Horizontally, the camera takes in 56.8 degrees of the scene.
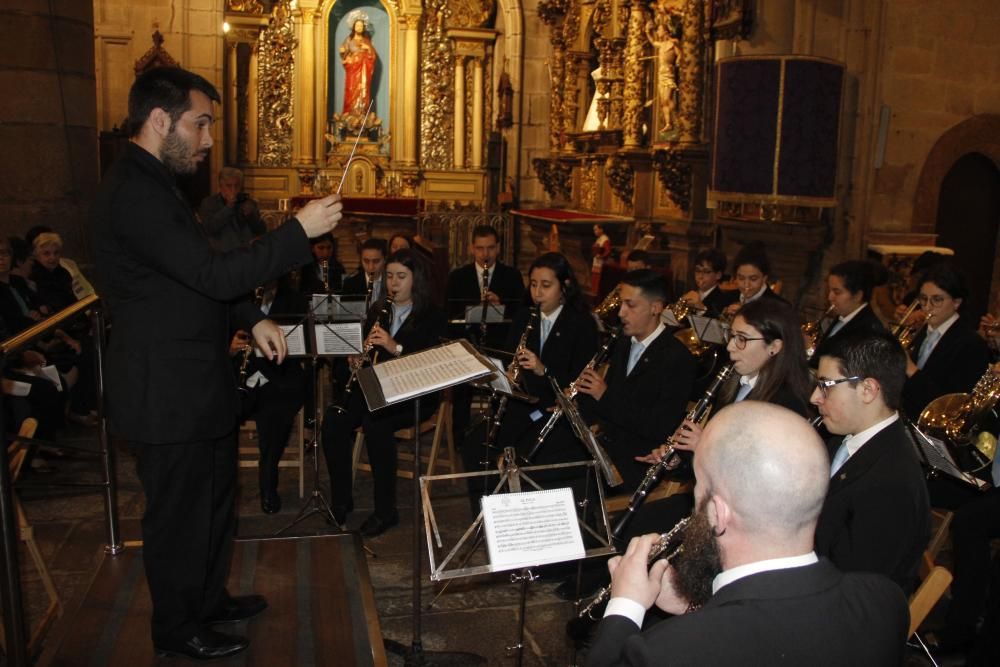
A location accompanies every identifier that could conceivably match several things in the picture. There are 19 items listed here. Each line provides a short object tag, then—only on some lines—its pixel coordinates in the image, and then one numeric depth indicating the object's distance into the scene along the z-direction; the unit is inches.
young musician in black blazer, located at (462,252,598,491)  183.5
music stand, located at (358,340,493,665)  117.8
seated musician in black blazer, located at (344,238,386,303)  254.1
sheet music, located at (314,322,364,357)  183.3
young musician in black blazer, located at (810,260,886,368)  202.5
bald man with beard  60.9
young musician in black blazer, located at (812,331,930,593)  95.3
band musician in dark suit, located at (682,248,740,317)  261.7
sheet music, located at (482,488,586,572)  98.7
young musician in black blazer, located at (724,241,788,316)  233.1
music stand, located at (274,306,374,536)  182.5
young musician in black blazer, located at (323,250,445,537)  189.6
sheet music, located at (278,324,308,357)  184.9
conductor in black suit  103.9
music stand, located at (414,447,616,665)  103.0
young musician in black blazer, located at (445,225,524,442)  263.7
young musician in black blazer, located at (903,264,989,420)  179.9
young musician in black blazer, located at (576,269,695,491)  161.9
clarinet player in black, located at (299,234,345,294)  280.8
